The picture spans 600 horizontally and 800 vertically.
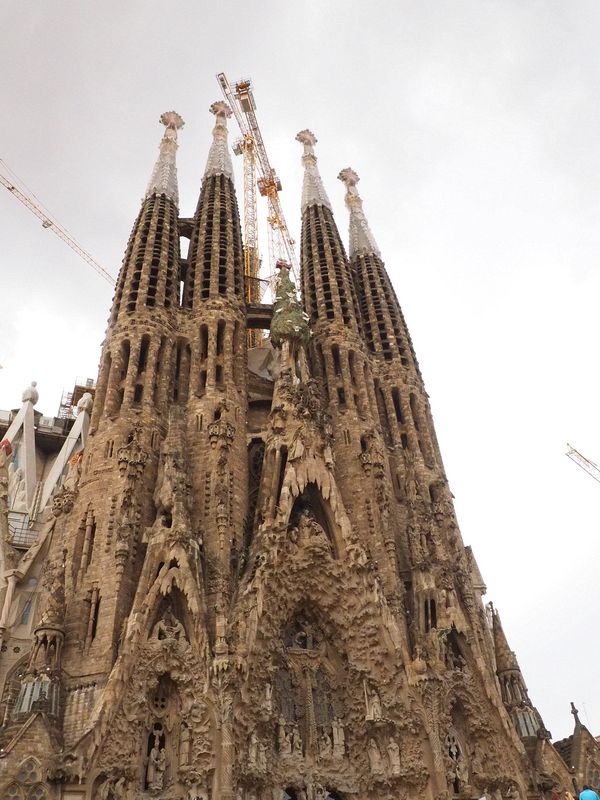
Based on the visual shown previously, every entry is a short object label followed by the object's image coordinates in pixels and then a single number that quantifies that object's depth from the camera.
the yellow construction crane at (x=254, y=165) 56.53
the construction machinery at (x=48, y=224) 60.09
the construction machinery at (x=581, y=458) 73.73
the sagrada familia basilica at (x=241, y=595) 18.19
